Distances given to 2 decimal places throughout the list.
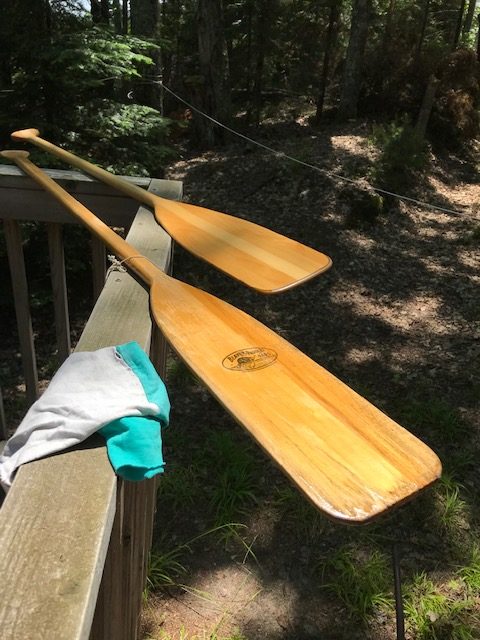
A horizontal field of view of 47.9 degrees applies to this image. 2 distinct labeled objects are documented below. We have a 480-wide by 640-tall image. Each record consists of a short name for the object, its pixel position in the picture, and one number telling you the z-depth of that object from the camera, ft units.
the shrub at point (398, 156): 22.33
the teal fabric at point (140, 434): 2.57
